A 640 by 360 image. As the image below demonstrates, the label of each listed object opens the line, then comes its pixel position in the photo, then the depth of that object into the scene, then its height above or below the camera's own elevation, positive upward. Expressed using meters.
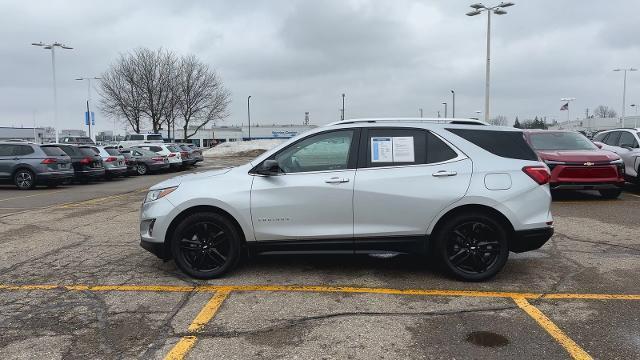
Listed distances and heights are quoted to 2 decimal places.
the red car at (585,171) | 11.27 -0.65
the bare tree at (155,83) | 48.25 +5.91
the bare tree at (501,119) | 84.50 +3.79
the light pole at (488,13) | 26.66 +6.67
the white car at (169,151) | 27.14 -0.27
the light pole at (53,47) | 34.84 +6.84
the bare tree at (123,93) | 48.12 +5.05
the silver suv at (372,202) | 5.39 -0.60
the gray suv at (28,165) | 17.64 -0.61
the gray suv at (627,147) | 13.27 -0.18
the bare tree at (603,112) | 124.62 +6.86
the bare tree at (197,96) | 50.69 +4.95
